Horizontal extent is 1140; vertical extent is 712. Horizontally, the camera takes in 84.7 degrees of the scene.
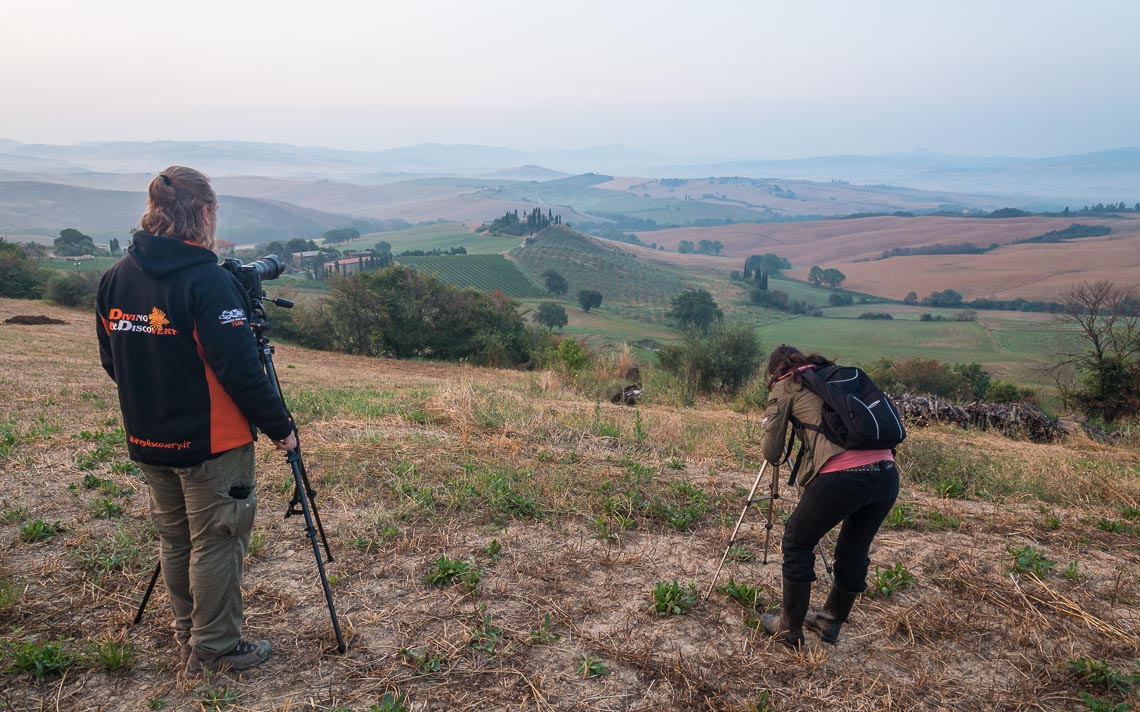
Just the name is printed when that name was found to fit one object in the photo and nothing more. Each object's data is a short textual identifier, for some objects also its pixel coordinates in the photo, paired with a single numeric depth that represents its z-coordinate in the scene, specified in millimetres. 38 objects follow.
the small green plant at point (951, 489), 6512
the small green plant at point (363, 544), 4676
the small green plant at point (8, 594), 3660
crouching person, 3361
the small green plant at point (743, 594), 4113
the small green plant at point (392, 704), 2977
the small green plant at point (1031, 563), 4559
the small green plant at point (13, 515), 4867
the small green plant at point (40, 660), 3158
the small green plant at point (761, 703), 3134
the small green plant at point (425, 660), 3357
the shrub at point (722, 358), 21469
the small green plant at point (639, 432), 7793
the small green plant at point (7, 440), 6271
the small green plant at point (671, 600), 3977
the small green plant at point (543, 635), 3635
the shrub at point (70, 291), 39375
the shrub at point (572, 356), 21466
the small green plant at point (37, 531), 4578
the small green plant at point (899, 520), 5473
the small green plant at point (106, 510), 5039
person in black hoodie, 2896
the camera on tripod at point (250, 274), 3514
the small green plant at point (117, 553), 4212
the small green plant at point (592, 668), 3375
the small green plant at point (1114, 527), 5539
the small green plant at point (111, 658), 3232
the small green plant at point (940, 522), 5509
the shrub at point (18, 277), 39844
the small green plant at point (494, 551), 4625
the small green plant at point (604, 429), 8016
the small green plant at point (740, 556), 4730
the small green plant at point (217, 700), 3006
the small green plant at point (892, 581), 4312
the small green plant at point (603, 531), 4996
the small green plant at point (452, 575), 4219
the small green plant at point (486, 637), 3559
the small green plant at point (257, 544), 4504
